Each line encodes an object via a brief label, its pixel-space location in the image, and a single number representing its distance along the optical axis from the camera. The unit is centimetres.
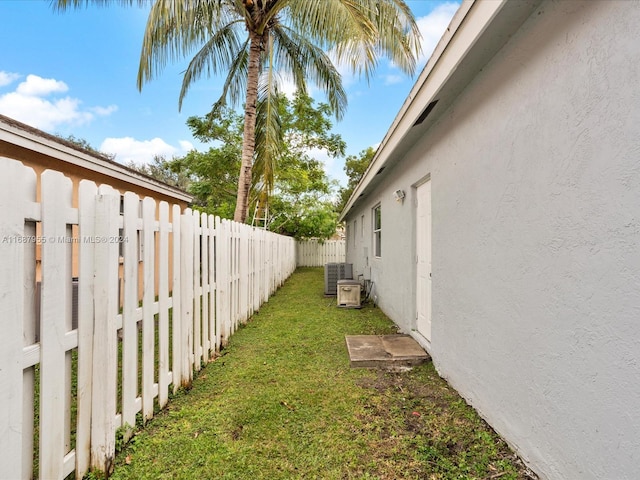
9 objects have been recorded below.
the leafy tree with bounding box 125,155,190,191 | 3516
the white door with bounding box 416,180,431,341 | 429
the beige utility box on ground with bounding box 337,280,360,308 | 750
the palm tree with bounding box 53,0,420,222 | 592
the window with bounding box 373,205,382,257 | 801
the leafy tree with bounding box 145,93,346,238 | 1631
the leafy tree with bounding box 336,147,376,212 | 2764
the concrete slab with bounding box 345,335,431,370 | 374
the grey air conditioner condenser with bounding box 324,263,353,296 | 924
